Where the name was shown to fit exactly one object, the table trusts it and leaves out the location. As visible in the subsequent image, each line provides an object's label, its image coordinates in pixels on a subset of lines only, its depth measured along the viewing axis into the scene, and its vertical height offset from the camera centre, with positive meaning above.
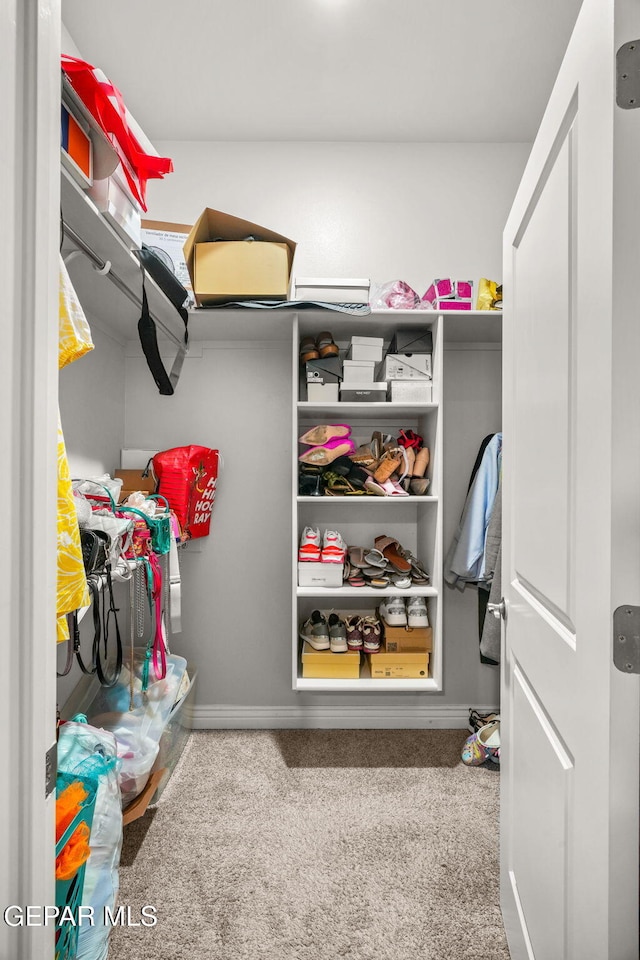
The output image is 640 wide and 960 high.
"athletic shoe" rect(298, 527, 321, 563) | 2.24 -0.27
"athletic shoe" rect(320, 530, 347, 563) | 2.23 -0.29
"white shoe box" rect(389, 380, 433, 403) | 2.24 +0.40
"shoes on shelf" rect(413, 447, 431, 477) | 2.30 +0.09
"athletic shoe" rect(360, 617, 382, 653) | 2.30 -0.68
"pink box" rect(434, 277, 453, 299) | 2.20 +0.82
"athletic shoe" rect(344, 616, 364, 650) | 2.31 -0.68
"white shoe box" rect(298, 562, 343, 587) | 2.23 -0.39
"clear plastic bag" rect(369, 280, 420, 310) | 2.19 +0.79
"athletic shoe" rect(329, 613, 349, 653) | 2.27 -0.68
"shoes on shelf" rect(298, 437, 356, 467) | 2.25 +0.13
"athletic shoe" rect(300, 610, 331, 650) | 2.29 -0.67
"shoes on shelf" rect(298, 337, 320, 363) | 2.27 +0.59
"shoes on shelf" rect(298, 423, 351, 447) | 2.28 +0.21
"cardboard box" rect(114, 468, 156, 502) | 2.23 +0.00
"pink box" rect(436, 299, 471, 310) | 2.18 +0.74
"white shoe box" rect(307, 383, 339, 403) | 2.25 +0.39
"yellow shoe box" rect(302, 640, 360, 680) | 2.27 -0.79
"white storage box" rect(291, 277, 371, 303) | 2.11 +0.78
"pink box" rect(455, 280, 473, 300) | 2.23 +0.82
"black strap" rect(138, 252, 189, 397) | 1.70 +0.44
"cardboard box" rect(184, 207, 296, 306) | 2.03 +0.86
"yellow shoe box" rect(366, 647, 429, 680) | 2.27 -0.79
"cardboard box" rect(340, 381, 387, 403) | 2.23 +0.39
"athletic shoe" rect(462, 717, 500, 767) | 2.15 -1.09
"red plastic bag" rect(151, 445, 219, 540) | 2.22 +0.00
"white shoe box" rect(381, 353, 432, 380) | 2.25 +0.50
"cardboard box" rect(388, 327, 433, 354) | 2.32 +0.63
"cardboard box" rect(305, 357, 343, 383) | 2.26 +0.49
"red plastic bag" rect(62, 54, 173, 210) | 1.11 +0.86
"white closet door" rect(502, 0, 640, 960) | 0.70 -0.04
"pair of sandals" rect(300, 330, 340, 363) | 2.25 +0.59
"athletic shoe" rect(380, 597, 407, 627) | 2.33 -0.58
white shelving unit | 2.18 -0.13
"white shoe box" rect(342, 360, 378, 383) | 2.23 +0.47
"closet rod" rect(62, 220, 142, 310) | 1.38 +0.65
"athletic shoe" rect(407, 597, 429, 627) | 2.32 -0.58
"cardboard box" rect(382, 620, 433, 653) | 2.30 -0.69
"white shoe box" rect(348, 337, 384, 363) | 2.25 +0.58
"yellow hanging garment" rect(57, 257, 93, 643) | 0.94 -0.06
